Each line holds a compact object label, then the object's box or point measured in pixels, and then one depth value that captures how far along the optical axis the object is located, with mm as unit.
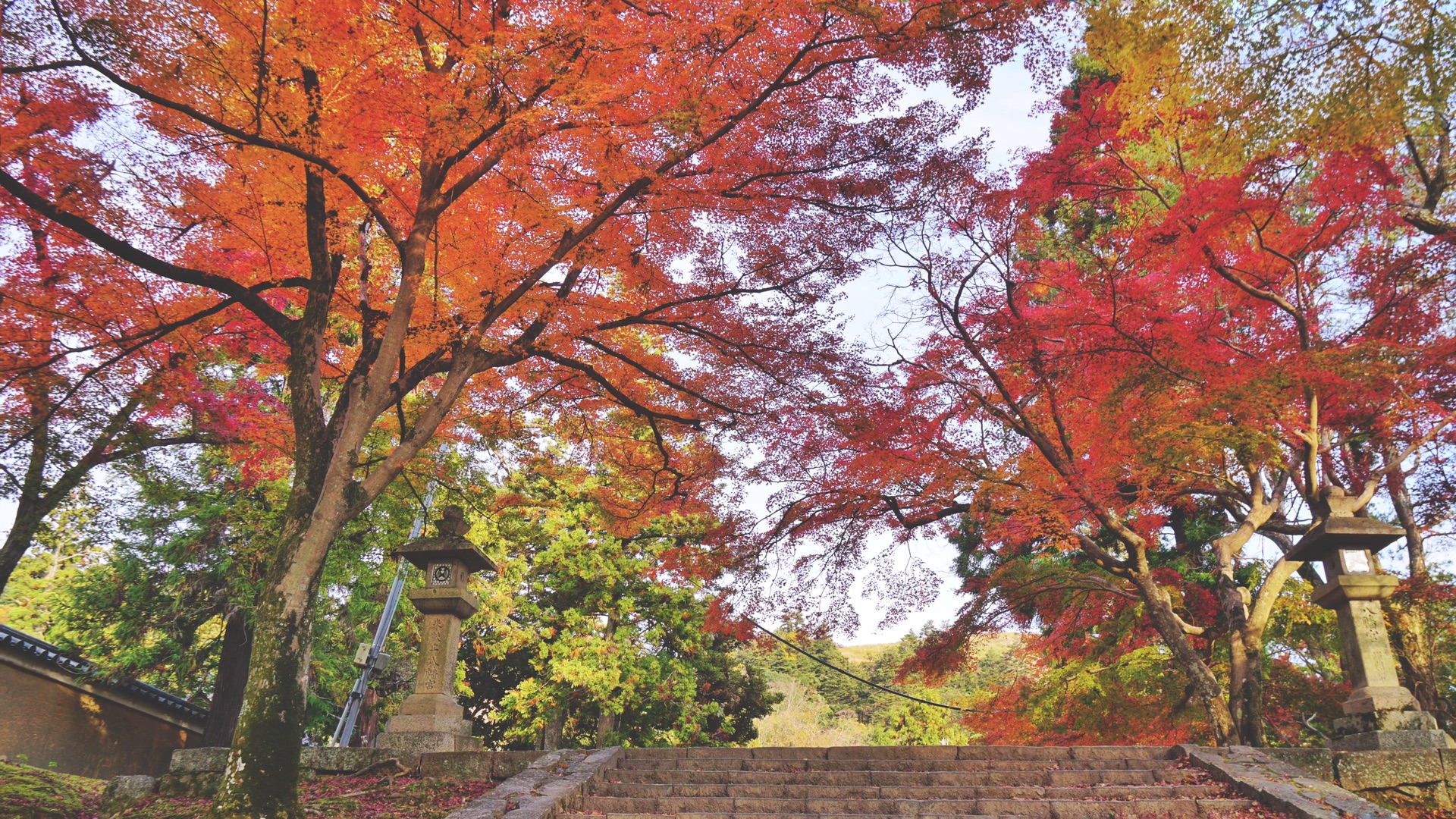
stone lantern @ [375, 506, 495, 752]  7762
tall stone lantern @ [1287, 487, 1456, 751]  7160
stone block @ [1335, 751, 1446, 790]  6891
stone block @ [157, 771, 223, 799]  7352
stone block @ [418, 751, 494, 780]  7453
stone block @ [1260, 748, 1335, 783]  7168
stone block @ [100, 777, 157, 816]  7078
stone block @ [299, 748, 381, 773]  7570
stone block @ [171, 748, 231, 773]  7449
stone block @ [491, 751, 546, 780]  7527
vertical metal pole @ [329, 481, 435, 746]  13344
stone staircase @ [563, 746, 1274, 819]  6539
